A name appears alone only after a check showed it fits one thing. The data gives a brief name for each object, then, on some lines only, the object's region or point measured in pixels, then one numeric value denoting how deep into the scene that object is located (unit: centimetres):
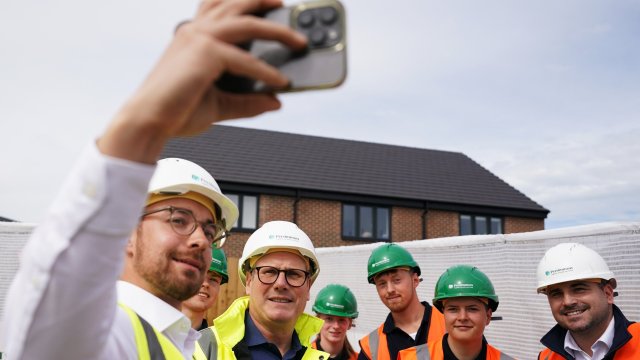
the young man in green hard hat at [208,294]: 490
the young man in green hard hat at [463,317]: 435
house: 2183
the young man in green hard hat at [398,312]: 526
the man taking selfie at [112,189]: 93
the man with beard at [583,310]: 393
